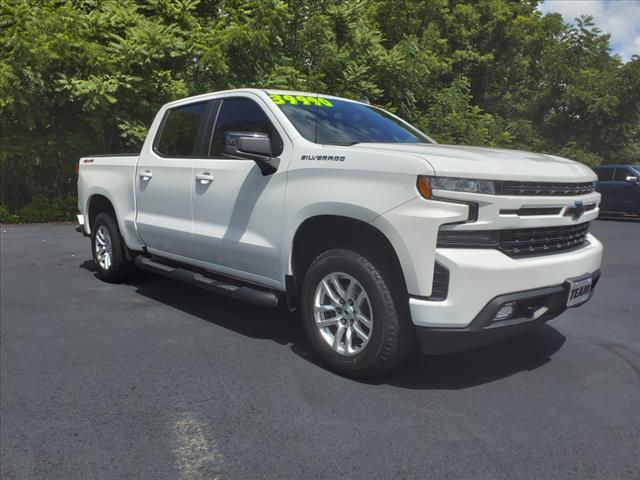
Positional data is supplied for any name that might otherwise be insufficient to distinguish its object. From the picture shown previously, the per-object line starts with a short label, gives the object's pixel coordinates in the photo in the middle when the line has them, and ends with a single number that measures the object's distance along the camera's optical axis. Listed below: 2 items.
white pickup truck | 3.16
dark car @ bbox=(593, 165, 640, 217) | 15.10
